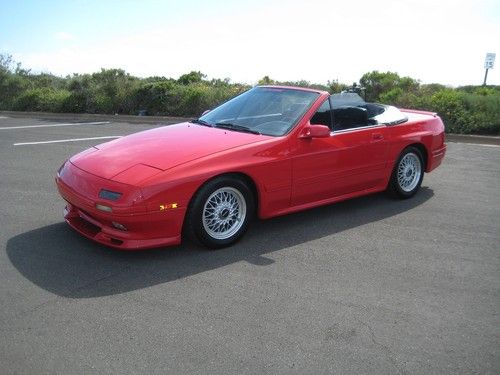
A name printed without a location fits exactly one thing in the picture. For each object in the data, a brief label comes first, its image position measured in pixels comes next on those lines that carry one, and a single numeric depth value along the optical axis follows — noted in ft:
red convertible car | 13.04
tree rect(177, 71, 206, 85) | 64.55
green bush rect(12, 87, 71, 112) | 54.54
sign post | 49.98
